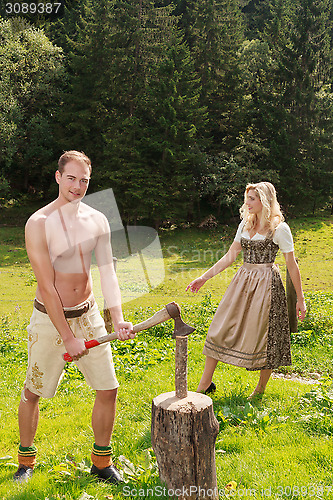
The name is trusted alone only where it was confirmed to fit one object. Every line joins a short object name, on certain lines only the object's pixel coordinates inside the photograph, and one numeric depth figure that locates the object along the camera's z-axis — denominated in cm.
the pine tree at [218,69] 3058
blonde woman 493
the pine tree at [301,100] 2952
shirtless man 330
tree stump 297
